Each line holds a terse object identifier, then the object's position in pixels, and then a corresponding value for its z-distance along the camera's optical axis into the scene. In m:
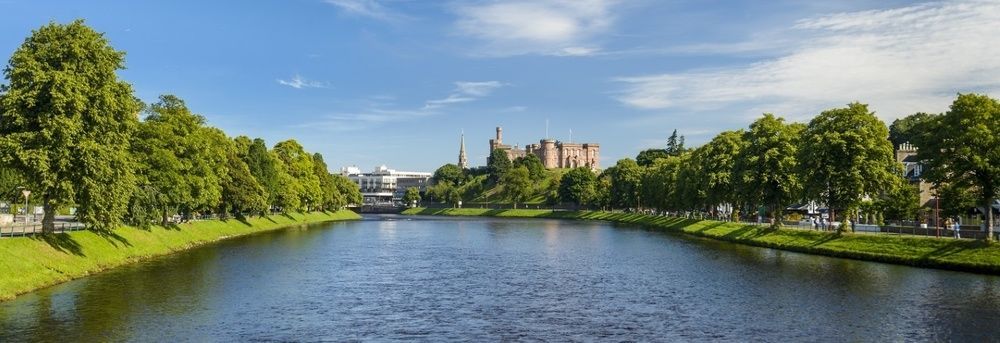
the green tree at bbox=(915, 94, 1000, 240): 62.16
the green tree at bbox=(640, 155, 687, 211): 147.29
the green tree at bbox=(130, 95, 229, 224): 79.12
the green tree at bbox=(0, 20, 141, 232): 53.19
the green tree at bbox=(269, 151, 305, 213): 148.88
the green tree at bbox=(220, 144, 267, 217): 114.00
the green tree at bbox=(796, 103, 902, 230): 78.94
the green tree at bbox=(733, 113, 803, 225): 96.94
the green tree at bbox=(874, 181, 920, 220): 95.81
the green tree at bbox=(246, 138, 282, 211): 136.50
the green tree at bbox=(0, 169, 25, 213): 89.12
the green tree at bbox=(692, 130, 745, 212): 113.56
